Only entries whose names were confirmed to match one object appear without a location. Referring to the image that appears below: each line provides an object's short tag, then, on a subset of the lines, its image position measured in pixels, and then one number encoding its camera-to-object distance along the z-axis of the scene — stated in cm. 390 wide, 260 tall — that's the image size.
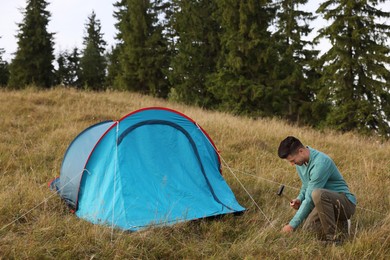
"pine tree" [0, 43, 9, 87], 2888
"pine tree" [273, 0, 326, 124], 1538
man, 381
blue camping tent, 430
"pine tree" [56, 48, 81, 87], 2962
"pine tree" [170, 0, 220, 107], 1789
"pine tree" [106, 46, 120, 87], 2599
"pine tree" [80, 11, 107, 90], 2867
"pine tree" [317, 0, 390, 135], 1282
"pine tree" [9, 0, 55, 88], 2369
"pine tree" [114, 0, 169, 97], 2023
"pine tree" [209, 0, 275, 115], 1543
